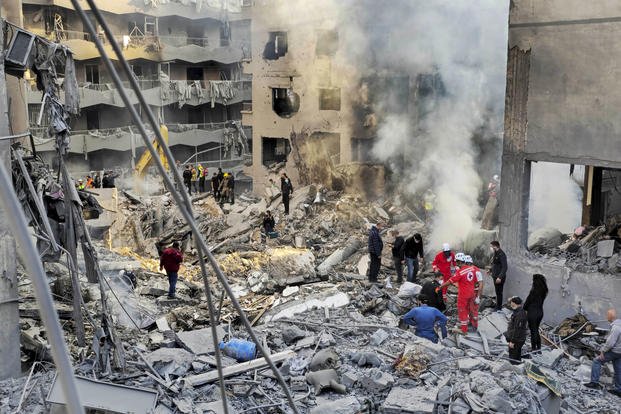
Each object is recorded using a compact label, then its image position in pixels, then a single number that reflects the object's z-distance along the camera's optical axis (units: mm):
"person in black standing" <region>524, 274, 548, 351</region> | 11070
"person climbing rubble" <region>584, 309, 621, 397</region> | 9727
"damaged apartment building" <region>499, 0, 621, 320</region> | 11602
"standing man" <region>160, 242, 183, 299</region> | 13555
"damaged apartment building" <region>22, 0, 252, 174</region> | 34344
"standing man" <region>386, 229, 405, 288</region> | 14602
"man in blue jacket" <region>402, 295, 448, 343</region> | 10000
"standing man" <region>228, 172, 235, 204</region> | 26469
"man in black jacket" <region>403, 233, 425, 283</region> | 14188
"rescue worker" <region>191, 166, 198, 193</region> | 29158
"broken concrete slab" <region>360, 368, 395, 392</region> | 8234
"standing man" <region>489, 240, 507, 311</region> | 12625
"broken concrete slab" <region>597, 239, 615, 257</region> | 12094
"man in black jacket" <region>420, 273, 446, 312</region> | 11375
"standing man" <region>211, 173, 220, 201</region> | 26344
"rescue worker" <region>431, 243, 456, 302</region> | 13094
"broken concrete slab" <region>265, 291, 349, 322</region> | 12672
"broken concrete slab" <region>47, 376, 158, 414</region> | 7289
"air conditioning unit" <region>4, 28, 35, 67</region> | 8406
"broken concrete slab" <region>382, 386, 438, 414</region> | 7766
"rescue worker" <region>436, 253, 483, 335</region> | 11484
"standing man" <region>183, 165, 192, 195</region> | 26812
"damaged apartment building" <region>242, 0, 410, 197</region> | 25922
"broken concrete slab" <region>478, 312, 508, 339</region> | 11945
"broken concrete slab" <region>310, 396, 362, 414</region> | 7707
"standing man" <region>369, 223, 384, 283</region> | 14516
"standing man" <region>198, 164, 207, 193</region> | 29828
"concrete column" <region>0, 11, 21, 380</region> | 8523
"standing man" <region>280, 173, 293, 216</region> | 22375
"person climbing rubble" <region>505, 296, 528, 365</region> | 10055
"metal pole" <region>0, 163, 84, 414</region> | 2604
